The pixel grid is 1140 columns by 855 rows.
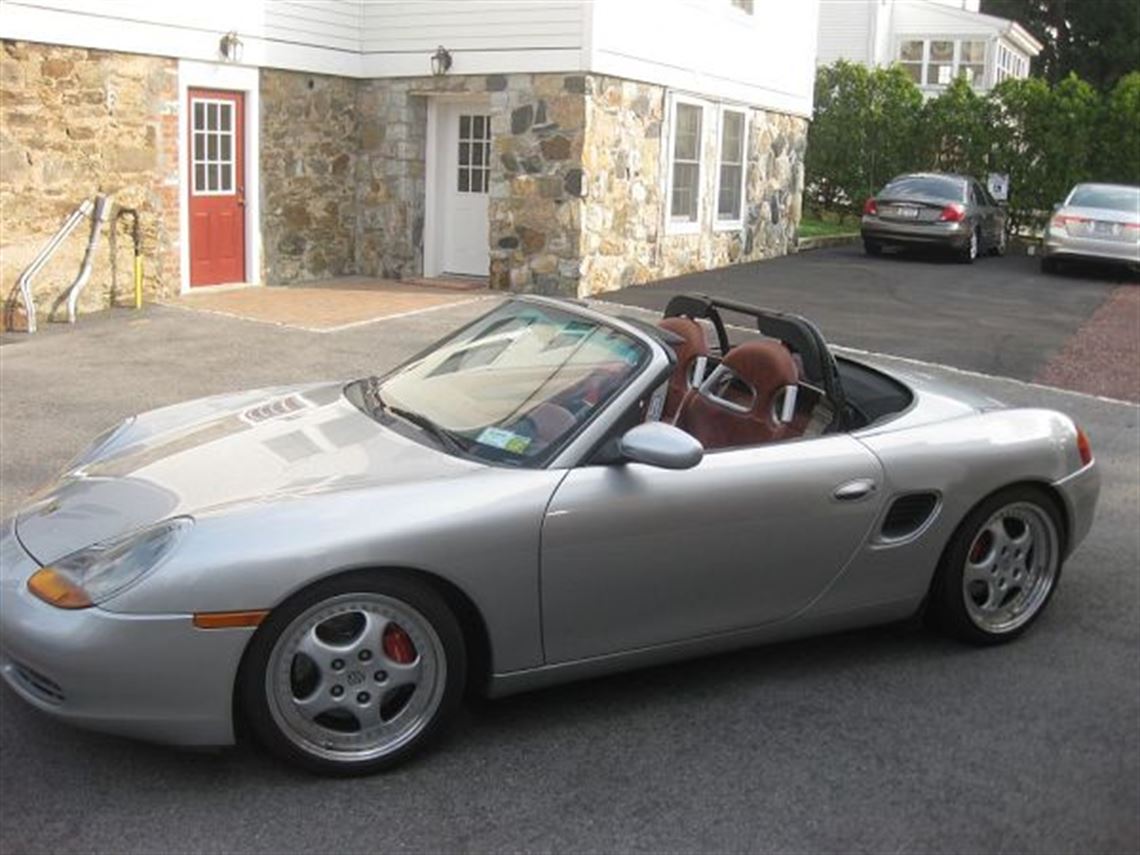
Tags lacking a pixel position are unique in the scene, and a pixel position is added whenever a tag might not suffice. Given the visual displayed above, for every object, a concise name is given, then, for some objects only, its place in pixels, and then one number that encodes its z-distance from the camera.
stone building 12.05
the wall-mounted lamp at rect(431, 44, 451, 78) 14.84
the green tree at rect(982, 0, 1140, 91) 44.81
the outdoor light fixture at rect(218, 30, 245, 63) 13.50
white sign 25.22
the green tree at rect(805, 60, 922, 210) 27.34
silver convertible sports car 3.42
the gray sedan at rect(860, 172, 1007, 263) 21.31
